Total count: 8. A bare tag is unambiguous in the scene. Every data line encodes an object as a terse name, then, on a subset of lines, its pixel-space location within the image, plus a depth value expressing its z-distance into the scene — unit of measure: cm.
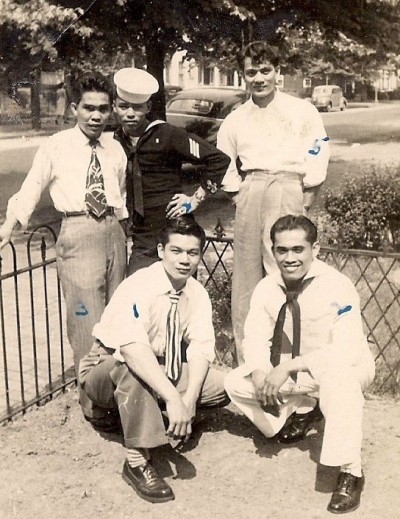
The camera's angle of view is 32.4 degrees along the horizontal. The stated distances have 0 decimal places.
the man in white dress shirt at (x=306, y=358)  306
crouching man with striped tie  315
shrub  765
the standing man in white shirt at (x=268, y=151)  388
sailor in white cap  369
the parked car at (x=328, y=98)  3319
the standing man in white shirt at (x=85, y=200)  370
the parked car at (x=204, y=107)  1343
